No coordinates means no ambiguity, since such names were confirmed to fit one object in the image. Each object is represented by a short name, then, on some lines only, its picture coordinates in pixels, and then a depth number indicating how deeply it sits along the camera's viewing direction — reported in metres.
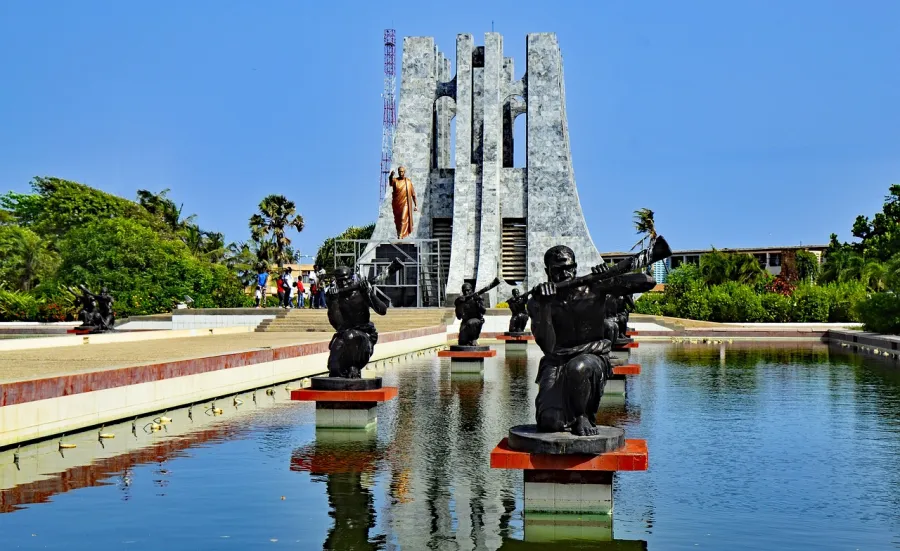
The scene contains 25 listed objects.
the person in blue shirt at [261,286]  39.28
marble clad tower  45.31
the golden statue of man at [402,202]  43.31
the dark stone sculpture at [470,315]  18.98
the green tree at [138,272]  40.84
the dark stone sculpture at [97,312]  26.92
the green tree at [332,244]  76.19
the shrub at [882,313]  28.86
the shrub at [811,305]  38.78
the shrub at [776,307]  39.03
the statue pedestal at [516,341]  24.94
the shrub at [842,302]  38.88
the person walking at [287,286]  37.83
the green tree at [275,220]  58.75
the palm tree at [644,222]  71.71
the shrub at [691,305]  40.31
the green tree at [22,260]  51.03
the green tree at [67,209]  61.34
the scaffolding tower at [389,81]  78.38
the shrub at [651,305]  43.22
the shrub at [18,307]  39.00
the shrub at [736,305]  39.22
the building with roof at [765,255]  91.25
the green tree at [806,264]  72.44
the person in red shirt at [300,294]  40.16
